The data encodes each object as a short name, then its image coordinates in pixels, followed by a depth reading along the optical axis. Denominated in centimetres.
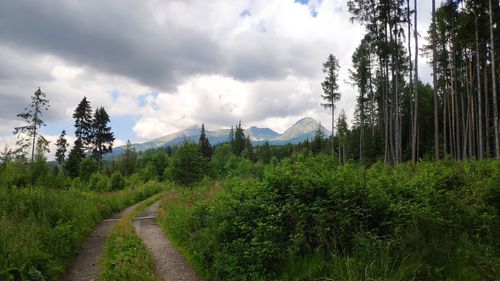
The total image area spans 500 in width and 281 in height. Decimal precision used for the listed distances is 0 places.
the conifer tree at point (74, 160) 4478
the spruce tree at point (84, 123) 5156
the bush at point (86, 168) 3813
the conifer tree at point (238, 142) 10707
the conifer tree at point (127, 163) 8407
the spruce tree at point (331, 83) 4179
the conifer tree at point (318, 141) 7369
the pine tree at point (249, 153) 10284
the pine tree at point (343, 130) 6041
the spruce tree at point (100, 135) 5356
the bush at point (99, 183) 3325
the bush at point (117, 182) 4012
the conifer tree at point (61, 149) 5528
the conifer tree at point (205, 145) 8794
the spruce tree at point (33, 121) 3906
